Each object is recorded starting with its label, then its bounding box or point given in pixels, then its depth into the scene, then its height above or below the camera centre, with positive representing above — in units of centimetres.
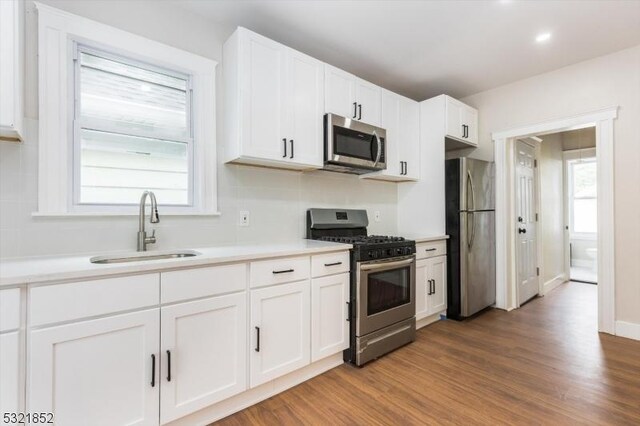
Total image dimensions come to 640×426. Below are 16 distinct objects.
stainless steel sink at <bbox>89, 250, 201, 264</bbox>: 173 -25
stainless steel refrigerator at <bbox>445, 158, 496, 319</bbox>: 328 -23
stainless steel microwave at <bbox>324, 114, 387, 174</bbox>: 257 +62
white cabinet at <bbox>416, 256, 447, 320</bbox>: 306 -74
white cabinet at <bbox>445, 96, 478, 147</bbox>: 344 +110
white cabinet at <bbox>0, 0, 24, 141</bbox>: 140 +69
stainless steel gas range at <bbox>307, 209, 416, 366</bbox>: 232 -61
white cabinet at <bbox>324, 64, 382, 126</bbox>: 265 +110
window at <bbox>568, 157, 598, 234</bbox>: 588 +35
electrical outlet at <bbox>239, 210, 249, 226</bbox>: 244 -2
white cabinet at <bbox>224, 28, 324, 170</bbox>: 216 +85
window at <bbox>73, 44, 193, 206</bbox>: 189 +56
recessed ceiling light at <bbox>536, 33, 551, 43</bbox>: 259 +153
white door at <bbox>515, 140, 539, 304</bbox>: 382 -12
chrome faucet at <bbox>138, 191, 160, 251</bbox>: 191 -10
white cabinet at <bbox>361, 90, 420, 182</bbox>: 321 +86
